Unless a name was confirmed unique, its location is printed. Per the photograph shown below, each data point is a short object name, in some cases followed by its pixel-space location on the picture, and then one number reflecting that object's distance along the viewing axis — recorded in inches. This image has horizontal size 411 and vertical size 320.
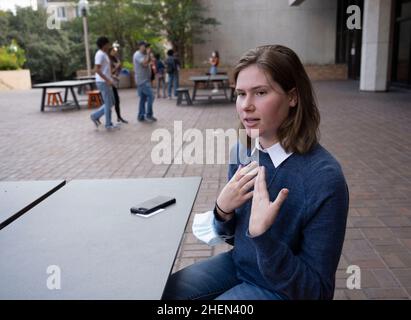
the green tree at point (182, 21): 809.5
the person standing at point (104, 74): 325.1
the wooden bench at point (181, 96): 508.2
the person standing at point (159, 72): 617.3
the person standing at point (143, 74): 363.3
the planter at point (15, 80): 941.5
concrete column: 524.4
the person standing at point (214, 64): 673.0
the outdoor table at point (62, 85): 472.4
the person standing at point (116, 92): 364.2
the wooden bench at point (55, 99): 523.5
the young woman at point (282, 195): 49.4
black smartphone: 70.0
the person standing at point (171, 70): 579.5
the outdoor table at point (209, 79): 502.6
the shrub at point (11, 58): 969.1
